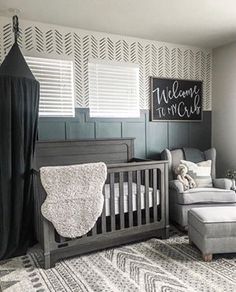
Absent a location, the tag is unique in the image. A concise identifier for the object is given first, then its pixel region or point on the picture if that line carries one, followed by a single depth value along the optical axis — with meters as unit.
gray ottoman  2.37
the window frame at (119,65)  3.35
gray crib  2.45
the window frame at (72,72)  3.02
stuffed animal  3.30
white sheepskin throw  2.31
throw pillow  3.42
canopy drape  2.45
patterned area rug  2.04
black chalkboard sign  3.73
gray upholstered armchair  3.07
